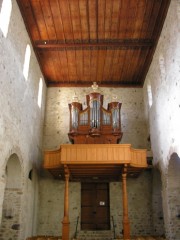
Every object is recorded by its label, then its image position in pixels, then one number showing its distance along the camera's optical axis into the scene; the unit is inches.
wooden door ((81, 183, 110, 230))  553.0
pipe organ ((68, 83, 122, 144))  512.1
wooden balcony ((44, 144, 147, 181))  439.2
